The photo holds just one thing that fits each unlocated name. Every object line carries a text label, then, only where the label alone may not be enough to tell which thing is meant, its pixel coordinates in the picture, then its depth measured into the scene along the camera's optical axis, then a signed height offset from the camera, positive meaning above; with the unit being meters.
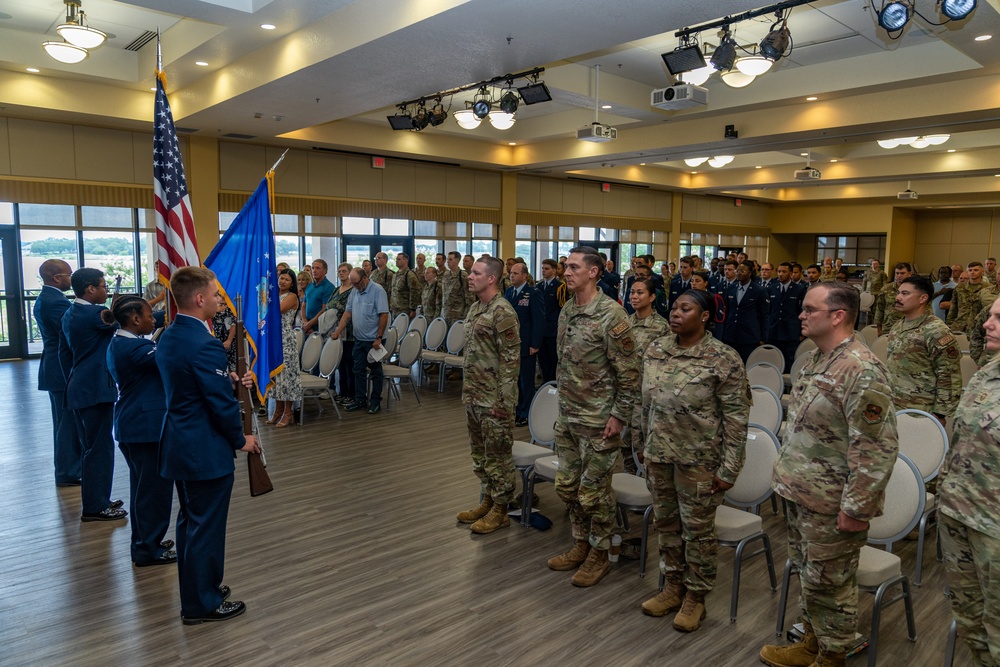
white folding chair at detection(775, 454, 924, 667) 2.76 -1.21
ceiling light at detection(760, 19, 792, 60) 5.50 +1.96
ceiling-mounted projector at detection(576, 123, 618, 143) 8.96 +1.92
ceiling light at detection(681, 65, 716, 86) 6.59 +2.05
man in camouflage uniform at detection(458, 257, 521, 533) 4.09 -0.63
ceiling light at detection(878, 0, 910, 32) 4.53 +1.81
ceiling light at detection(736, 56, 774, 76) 5.75 +1.86
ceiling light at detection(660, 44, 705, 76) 5.98 +2.00
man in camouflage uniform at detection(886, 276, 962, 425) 4.27 -0.56
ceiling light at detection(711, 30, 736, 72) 5.80 +1.96
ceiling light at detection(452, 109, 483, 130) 8.52 +1.99
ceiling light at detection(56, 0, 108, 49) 6.06 +2.19
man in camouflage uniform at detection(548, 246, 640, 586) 3.49 -0.68
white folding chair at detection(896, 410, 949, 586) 3.60 -0.96
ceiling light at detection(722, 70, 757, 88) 6.21 +1.86
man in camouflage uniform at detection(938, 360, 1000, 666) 2.15 -0.81
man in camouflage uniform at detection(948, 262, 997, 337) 8.74 -0.33
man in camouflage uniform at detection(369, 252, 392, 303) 9.94 -0.08
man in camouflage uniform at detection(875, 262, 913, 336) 9.78 -0.55
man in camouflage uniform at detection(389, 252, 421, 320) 10.95 -0.40
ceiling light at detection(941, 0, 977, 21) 4.24 +1.76
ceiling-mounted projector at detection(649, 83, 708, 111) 7.17 +1.96
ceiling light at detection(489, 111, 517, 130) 8.30 +1.96
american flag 3.64 +0.38
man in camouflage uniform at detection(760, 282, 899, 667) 2.42 -0.72
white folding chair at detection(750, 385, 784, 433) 4.38 -0.93
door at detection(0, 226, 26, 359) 10.38 -0.62
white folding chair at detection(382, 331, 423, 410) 7.95 -1.00
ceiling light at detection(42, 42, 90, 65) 6.46 +2.15
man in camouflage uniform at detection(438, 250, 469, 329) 10.60 -0.38
